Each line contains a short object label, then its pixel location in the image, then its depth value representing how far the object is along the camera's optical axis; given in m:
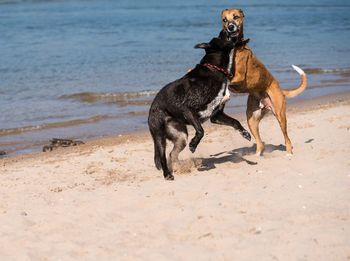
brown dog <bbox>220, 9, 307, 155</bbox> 13.86
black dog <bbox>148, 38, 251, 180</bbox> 12.96
